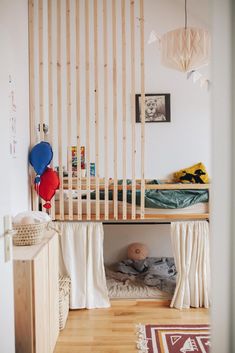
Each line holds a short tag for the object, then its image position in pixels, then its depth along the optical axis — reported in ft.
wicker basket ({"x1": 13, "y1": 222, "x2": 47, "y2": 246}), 7.61
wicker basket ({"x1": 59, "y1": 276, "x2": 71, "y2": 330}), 9.66
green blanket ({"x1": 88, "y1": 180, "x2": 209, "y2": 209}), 10.98
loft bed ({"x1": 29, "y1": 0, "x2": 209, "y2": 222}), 10.64
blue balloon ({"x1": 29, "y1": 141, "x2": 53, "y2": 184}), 10.30
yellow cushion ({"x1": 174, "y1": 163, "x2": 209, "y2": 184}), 14.65
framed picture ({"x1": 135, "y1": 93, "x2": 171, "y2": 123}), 15.88
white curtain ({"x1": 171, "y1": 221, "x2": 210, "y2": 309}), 11.02
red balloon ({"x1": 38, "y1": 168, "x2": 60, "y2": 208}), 10.39
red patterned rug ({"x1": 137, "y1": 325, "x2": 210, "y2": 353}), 8.66
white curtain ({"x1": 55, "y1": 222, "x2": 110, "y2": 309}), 11.02
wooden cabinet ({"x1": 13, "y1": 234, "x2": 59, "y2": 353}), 6.44
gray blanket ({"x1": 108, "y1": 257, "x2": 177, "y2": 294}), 12.38
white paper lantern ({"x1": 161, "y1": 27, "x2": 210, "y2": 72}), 11.46
